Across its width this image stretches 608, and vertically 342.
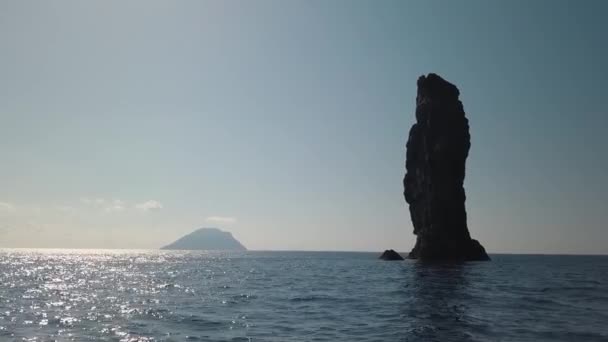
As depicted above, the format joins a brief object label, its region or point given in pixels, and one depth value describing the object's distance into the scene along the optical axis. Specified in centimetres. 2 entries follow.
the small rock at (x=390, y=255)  10669
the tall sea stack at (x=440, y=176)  8931
